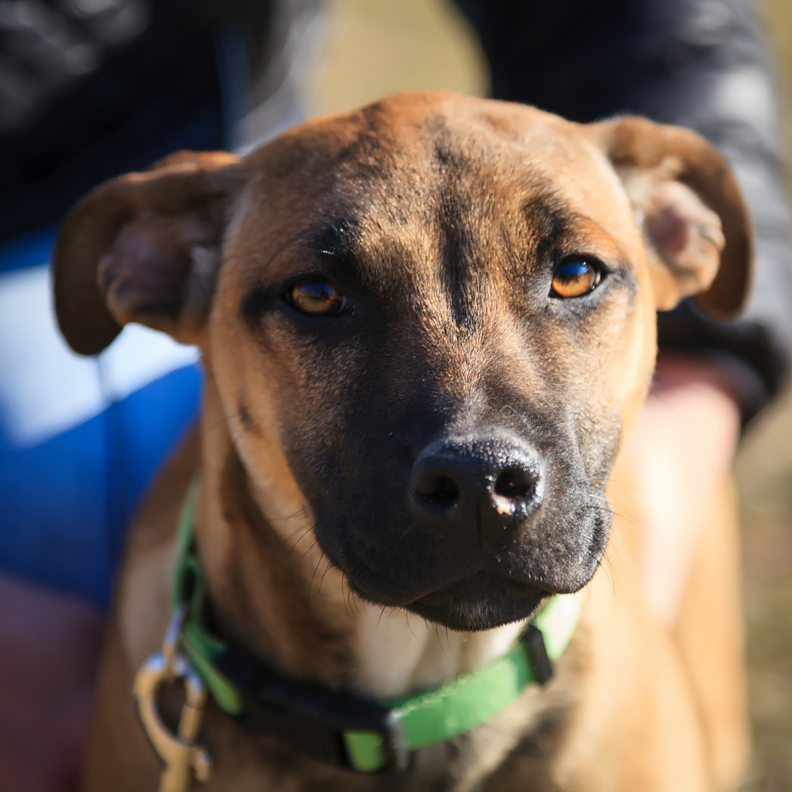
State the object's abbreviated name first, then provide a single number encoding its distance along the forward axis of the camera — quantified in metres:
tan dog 1.68
